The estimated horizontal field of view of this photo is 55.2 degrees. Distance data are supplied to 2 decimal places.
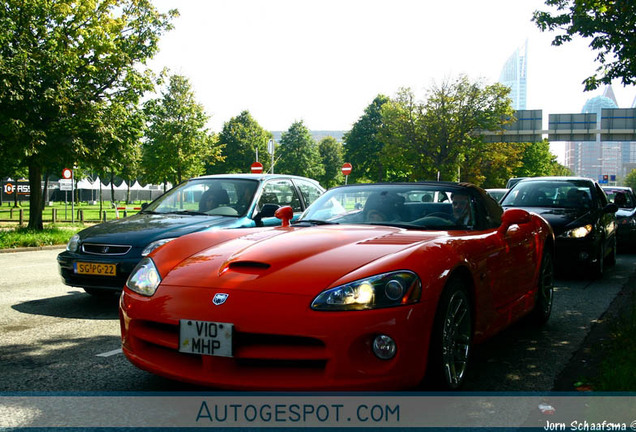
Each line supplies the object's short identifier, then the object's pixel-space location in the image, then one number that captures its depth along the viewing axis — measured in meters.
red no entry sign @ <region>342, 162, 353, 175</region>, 28.77
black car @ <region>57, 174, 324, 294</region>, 6.36
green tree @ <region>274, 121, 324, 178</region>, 70.16
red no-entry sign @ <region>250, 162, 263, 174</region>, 21.60
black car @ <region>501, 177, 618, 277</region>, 8.78
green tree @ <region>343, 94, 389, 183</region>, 68.94
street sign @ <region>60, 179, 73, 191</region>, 29.42
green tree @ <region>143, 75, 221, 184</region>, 36.09
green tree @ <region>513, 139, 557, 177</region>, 79.65
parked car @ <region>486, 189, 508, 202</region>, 18.35
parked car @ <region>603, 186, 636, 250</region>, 13.59
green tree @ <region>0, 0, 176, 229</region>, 14.97
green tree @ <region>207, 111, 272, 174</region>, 64.81
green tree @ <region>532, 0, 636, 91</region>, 12.48
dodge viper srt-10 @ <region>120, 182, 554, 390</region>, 3.04
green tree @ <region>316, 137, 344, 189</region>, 80.62
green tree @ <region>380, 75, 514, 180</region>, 45.94
